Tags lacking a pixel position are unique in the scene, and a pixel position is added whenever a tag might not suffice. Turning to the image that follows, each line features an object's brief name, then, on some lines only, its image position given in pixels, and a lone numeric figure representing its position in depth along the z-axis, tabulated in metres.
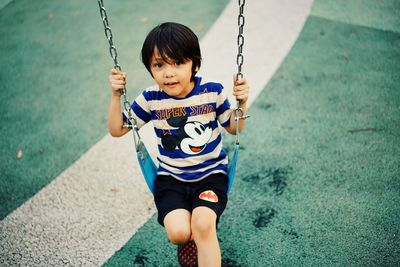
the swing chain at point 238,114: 1.62
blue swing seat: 1.69
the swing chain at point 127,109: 1.58
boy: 1.57
